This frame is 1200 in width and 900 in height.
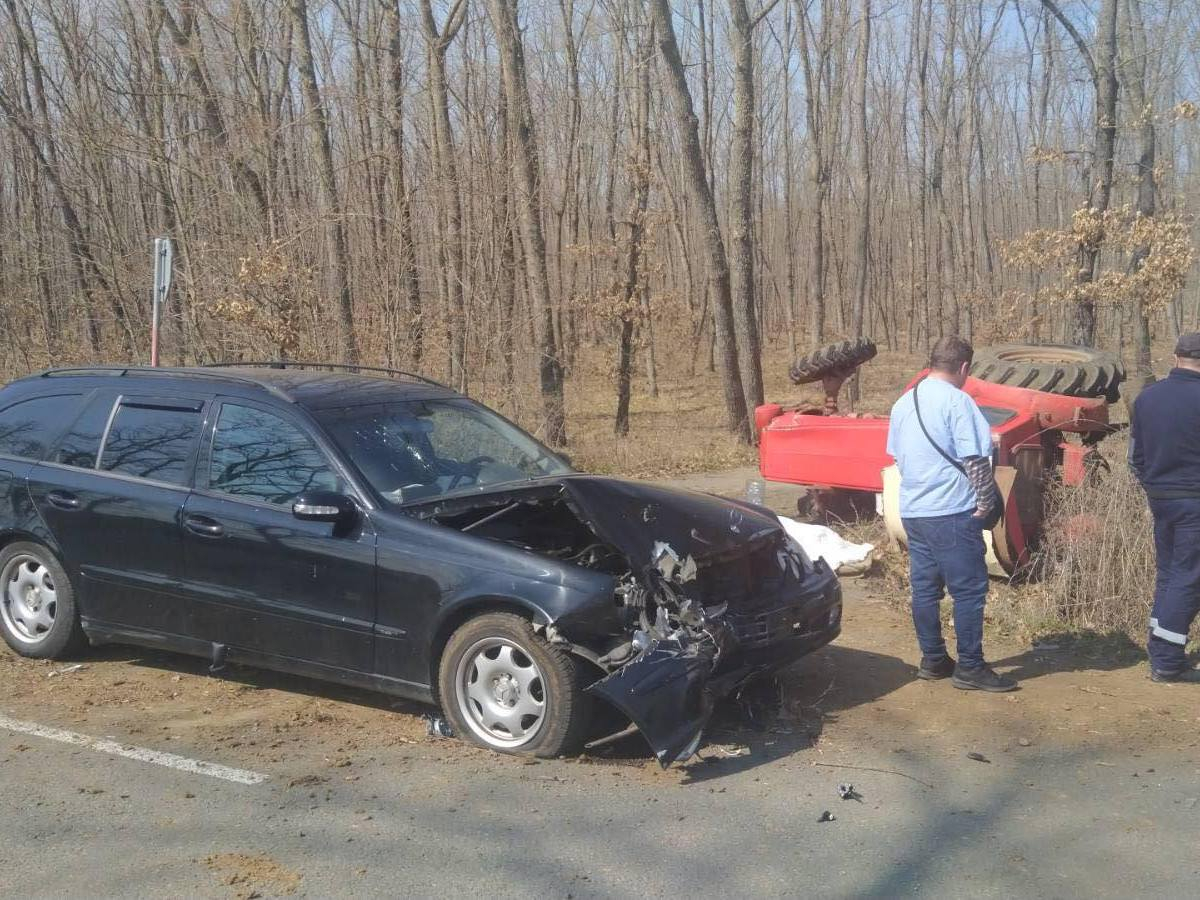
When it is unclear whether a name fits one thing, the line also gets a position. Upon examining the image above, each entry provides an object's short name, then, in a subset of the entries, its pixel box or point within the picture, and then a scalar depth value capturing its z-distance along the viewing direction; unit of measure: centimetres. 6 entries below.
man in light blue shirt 589
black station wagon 488
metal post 1059
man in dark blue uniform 601
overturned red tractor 777
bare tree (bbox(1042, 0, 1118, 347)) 1641
